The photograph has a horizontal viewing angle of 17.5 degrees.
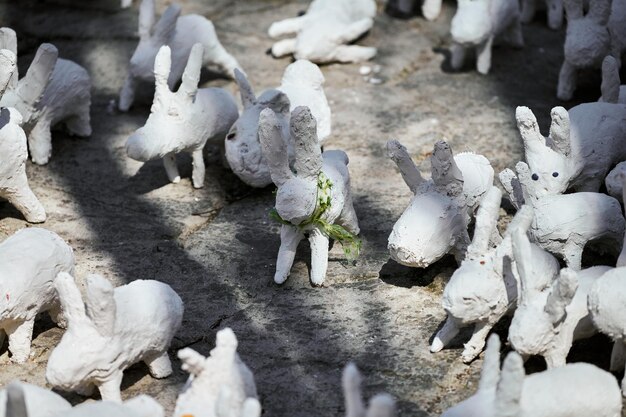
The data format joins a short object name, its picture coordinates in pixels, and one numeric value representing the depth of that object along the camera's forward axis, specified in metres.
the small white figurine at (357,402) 4.24
